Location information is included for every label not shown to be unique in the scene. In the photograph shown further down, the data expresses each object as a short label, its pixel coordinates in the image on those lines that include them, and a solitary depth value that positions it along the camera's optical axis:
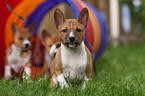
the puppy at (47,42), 3.64
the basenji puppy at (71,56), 2.23
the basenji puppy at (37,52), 4.26
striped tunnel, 3.94
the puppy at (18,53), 3.52
